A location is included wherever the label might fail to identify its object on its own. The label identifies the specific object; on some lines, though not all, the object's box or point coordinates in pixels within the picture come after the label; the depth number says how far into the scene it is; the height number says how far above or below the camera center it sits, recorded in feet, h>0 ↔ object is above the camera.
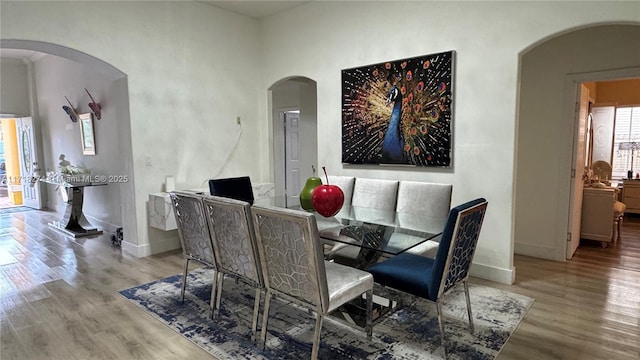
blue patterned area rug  7.82 -4.33
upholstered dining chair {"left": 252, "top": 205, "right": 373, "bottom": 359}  6.64 -2.36
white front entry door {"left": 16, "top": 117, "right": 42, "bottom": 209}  25.46 -1.06
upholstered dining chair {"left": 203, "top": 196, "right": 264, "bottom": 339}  8.01 -2.12
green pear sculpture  10.55 -1.29
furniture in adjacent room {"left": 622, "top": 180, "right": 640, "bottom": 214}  21.15 -2.95
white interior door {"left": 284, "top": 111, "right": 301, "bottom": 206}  23.70 -0.42
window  21.50 +0.11
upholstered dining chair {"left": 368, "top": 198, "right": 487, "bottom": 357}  6.98 -2.64
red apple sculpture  9.62 -1.38
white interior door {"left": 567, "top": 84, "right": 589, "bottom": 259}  13.19 -0.74
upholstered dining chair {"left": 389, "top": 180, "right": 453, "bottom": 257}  10.52 -1.76
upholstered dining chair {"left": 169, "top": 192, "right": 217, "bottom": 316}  9.25 -2.18
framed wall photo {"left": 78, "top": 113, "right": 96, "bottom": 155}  19.38 +0.75
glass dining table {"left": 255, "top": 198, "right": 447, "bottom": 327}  8.12 -2.07
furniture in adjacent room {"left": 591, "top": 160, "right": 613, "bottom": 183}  19.44 -1.37
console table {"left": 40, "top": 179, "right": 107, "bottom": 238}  18.51 -3.27
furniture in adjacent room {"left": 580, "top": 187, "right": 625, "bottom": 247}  14.93 -2.86
